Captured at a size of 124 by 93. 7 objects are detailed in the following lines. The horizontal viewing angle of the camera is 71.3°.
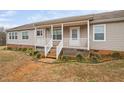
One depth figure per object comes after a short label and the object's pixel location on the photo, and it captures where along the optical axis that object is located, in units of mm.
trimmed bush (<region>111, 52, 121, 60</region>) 5730
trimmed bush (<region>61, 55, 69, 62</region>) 6128
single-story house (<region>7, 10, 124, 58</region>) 5932
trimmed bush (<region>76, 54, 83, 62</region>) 5976
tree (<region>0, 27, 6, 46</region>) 14141
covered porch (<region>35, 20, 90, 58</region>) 6886
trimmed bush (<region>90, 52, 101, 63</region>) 5805
